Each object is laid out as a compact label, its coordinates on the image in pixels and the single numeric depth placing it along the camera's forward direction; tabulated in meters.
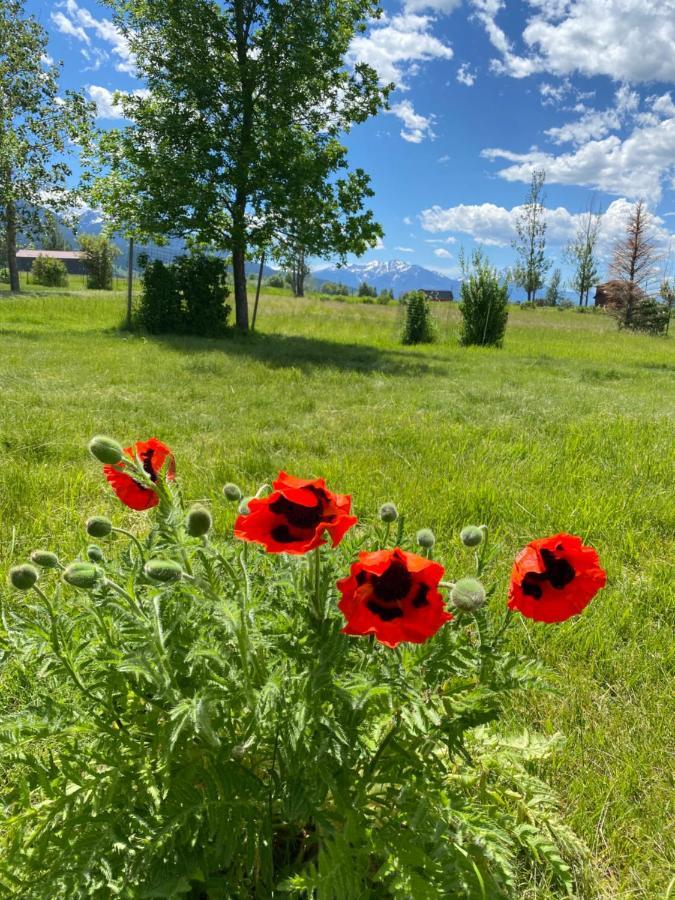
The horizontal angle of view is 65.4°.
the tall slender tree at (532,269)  44.25
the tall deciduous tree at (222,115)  12.80
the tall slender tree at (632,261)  30.98
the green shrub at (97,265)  39.50
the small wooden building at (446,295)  56.91
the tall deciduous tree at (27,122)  15.45
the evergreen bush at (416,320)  15.28
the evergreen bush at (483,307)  14.65
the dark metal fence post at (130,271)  12.77
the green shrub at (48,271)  40.78
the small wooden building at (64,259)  96.59
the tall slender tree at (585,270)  44.44
